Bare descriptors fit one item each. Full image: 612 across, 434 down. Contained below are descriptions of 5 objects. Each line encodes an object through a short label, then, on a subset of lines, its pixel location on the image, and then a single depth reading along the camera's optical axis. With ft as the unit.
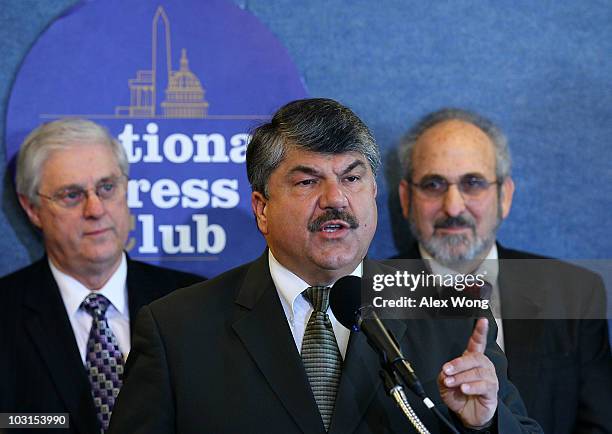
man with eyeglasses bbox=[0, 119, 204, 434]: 19.99
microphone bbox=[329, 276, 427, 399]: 11.31
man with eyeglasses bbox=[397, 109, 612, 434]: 20.98
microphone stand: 11.13
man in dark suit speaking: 13.62
